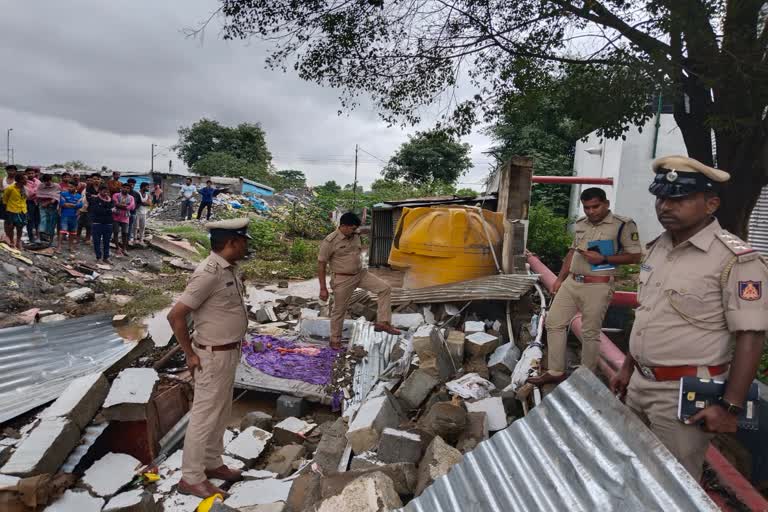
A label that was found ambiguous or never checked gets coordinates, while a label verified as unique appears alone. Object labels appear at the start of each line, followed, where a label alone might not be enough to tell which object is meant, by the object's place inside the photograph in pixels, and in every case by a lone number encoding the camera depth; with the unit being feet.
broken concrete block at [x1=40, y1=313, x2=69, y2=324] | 21.08
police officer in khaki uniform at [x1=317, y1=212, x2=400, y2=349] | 17.98
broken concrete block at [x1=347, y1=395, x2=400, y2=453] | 9.75
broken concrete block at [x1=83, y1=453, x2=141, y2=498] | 10.23
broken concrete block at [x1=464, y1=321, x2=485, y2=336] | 16.56
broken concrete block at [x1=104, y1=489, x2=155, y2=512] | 9.41
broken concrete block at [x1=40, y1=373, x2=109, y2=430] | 10.84
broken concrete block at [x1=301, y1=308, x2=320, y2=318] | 21.74
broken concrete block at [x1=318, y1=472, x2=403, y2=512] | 6.88
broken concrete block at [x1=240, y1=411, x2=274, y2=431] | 13.44
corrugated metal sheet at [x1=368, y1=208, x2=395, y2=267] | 32.68
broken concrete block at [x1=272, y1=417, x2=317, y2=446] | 12.80
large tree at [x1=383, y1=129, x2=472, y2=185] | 98.84
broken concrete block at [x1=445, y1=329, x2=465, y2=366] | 14.60
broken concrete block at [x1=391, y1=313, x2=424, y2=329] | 19.10
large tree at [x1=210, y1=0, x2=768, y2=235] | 11.34
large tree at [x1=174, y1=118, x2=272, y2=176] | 121.39
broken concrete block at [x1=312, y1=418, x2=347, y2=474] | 9.99
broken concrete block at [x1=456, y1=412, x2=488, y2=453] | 9.73
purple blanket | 16.21
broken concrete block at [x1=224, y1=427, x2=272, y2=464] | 11.75
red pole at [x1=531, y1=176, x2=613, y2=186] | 38.99
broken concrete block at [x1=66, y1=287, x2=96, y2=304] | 25.19
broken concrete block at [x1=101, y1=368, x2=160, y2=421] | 11.35
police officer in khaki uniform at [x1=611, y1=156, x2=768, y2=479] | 5.86
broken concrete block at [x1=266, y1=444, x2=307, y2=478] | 11.36
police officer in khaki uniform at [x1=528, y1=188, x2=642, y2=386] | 11.96
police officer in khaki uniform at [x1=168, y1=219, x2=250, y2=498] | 10.16
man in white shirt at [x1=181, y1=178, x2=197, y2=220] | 60.70
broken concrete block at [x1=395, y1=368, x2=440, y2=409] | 12.09
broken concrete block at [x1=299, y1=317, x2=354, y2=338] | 19.17
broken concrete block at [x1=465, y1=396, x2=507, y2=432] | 10.97
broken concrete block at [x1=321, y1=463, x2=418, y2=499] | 7.52
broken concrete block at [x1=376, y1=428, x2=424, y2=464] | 8.93
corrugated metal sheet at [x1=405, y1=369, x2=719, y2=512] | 4.62
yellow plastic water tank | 21.88
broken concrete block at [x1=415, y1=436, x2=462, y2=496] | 8.03
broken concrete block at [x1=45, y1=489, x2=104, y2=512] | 9.48
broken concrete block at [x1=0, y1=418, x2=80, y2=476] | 9.38
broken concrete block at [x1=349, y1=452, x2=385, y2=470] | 8.96
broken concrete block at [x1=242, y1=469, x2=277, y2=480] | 11.10
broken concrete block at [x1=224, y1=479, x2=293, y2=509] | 9.69
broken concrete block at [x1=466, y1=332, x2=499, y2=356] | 14.83
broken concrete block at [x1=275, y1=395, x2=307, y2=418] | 14.51
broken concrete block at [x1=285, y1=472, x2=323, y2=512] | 8.39
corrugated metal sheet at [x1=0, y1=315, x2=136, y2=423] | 13.93
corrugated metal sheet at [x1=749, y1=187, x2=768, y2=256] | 27.68
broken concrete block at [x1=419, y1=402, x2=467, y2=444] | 9.94
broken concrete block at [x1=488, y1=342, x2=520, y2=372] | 14.11
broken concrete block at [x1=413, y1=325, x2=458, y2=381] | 13.48
